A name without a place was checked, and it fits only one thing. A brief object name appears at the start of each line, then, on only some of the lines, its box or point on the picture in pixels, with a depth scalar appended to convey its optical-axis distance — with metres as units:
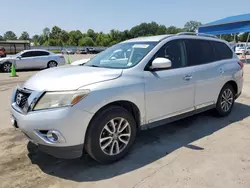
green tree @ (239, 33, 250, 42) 67.63
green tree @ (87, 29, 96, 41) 85.85
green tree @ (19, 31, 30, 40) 112.20
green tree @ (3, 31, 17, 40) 127.24
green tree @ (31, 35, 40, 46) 107.64
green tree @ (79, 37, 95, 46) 76.68
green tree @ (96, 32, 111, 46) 77.86
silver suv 2.28
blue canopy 16.69
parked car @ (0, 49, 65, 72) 12.17
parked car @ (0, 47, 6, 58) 17.22
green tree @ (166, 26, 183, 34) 101.54
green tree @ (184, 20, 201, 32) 107.14
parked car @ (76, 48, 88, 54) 49.50
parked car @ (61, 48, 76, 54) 50.20
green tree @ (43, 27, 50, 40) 84.06
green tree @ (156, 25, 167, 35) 104.42
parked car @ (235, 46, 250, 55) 27.92
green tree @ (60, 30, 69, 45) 78.16
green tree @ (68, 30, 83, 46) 79.10
